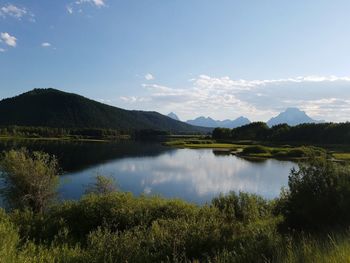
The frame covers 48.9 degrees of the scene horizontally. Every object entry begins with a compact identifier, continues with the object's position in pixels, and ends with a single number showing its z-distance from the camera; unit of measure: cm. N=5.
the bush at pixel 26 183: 3244
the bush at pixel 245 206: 2296
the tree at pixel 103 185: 3663
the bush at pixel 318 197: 1363
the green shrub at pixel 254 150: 11156
